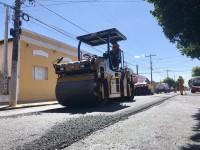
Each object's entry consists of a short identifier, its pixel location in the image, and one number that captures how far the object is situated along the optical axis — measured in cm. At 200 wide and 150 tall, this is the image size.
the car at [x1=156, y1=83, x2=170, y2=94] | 2477
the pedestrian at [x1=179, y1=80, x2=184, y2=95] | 1629
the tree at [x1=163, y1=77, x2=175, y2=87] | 6084
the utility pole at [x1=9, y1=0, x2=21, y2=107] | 968
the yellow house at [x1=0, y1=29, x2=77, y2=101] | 1287
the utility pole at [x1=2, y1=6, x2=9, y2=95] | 1198
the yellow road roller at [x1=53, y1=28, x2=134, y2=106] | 646
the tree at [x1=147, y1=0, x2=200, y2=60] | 406
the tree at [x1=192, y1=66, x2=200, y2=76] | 5288
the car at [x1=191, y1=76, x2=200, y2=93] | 2164
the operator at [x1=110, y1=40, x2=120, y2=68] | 779
